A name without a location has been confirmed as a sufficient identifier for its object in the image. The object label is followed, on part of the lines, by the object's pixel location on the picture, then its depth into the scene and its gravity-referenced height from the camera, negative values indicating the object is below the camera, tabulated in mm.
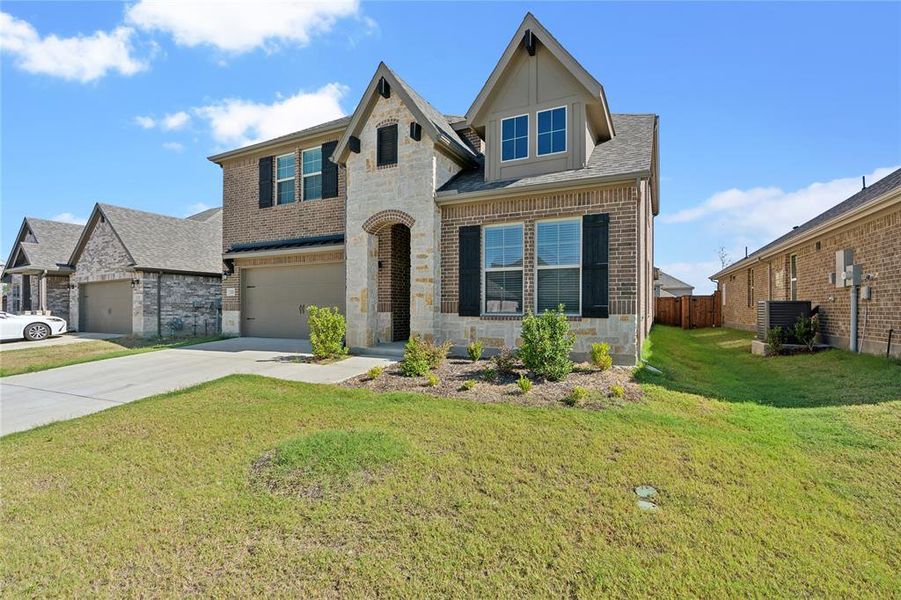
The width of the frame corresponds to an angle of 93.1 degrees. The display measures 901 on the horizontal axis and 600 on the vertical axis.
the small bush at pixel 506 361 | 7664 -1118
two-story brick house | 8742 +2078
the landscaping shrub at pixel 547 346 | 7184 -794
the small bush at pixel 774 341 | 11180 -1105
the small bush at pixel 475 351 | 8719 -1062
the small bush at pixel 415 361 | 7797 -1143
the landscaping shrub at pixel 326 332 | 9719 -763
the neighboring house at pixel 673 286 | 51491 +1611
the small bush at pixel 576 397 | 6020 -1390
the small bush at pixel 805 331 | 11234 -830
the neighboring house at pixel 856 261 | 8922 +996
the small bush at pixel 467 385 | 6801 -1381
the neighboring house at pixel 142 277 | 16109 +869
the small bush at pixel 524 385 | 6469 -1303
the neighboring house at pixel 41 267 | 19734 +1405
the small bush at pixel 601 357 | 7774 -1061
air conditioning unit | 11805 -369
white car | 15656 -1091
